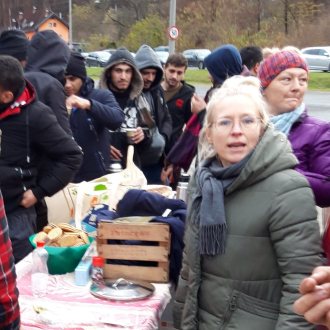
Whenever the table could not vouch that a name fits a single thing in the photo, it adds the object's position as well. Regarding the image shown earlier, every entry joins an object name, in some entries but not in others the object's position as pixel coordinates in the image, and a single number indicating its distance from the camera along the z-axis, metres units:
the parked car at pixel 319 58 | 31.00
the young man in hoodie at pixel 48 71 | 3.61
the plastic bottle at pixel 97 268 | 2.74
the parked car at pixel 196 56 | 36.53
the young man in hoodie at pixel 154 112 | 4.93
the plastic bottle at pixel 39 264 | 2.63
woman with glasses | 2.03
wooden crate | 2.70
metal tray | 2.54
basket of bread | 2.77
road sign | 13.25
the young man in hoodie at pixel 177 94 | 5.53
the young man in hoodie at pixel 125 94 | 4.75
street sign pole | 13.47
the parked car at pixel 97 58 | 39.03
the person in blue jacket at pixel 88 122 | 4.30
